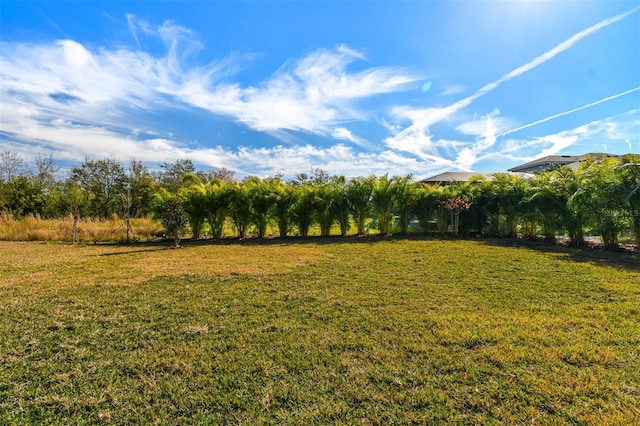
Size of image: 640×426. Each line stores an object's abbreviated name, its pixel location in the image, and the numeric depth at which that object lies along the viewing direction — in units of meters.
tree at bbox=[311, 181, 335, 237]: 9.45
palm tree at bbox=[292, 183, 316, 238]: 9.42
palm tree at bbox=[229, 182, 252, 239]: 9.34
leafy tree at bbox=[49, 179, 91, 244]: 13.81
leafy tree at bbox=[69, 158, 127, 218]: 17.03
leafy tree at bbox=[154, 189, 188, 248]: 8.27
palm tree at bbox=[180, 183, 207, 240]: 9.34
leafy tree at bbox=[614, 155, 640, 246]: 6.05
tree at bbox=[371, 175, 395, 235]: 9.49
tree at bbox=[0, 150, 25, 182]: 22.09
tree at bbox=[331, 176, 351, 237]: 9.49
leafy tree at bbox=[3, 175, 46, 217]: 13.31
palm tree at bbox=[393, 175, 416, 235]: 9.52
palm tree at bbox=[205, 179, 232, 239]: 9.35
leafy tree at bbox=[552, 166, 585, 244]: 7.21
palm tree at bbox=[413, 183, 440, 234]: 9.58
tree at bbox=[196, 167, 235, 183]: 27.11
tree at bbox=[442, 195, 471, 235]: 9.13
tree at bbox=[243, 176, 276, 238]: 9.29
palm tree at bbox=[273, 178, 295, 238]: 9.39
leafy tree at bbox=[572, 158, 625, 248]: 6.37
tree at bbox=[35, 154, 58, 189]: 22.20
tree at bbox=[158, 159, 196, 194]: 22.87
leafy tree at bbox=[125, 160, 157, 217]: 16.02
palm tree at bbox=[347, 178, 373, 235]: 9.48
